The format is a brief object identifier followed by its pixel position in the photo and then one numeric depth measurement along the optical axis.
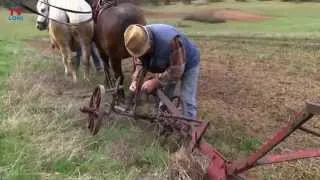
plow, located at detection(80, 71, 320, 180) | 2.25
